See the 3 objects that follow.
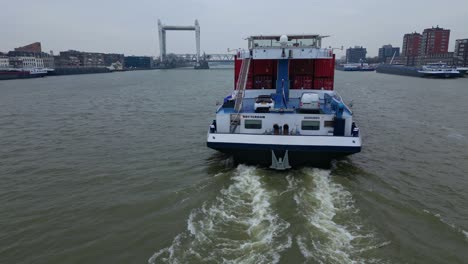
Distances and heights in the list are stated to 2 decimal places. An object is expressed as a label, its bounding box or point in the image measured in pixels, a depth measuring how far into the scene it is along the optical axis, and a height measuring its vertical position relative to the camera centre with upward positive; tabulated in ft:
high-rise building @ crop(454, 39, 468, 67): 459.73 +26.20
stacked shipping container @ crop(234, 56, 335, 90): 66.08 -0.70
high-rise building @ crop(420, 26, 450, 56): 561.43 +52.89
